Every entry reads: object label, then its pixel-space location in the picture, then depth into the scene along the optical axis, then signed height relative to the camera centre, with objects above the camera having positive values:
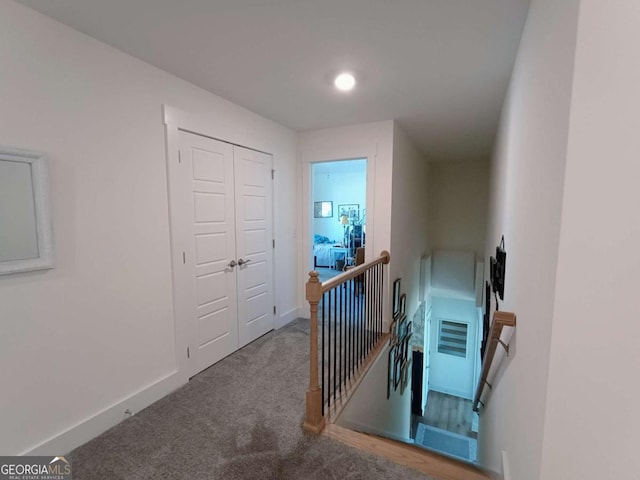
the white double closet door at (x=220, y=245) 2.39 -0.30
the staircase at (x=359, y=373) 1.61 -1.36
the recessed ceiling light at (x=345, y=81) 2.25 +1.07
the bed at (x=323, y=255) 8.28 -1.16
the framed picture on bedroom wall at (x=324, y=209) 9.27 +0.16
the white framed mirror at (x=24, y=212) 1.43 +0.00
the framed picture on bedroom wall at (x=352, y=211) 9.04 +0.12
